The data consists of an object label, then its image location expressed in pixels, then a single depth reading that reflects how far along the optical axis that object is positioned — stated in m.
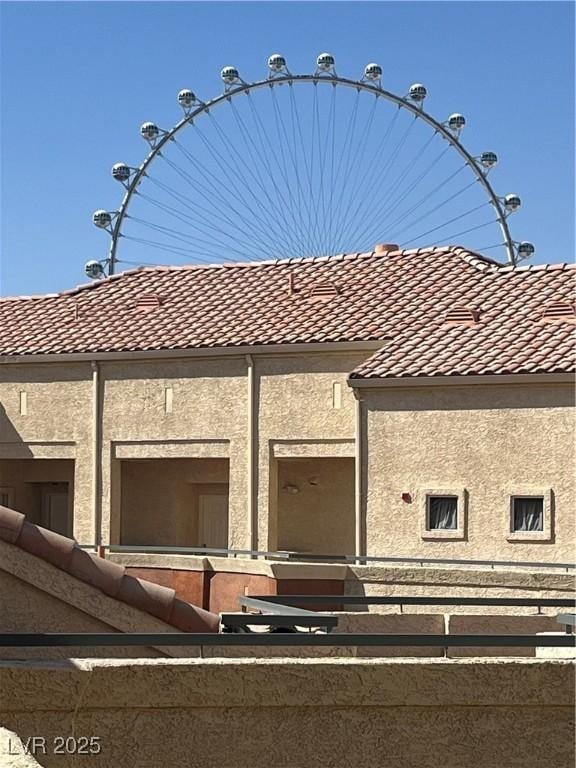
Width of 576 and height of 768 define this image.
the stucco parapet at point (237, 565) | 20.77
